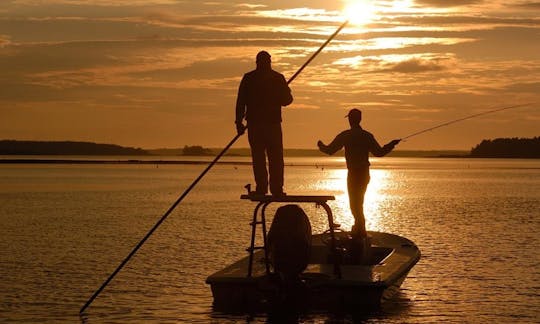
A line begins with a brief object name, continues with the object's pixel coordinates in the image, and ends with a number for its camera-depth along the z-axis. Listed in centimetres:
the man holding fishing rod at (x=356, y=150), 1955
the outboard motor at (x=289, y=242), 1730
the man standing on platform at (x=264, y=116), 1712
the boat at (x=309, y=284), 1711
